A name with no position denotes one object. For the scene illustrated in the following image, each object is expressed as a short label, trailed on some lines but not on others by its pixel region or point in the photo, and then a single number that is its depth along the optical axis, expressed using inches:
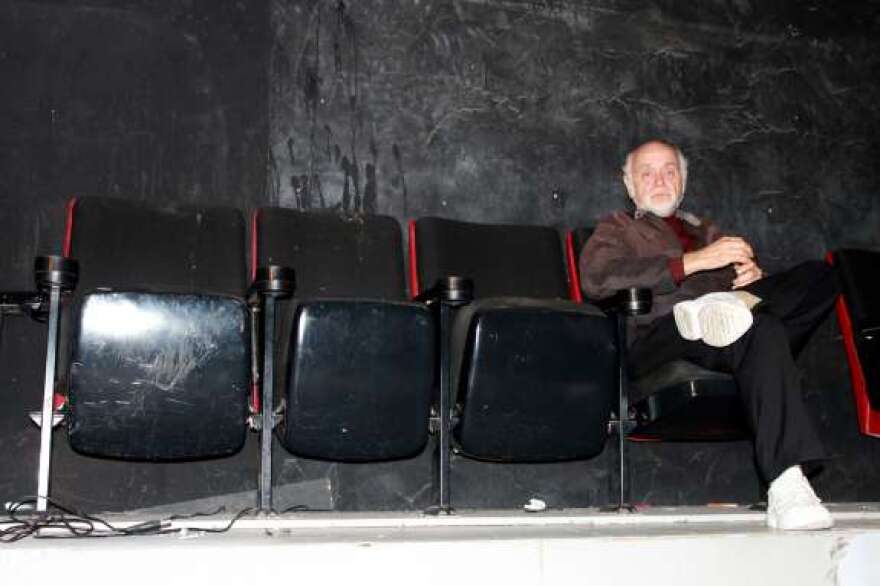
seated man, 73.6
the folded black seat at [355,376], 76.9
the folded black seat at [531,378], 80.4
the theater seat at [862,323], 99.8
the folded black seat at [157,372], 73.3
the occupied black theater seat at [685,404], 84.6
